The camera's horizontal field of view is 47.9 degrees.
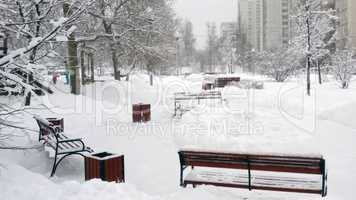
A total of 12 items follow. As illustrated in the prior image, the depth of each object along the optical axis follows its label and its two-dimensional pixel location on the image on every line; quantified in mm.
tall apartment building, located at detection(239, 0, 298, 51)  112812
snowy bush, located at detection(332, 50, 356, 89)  28109
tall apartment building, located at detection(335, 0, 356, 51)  68612
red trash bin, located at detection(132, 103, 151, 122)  15356
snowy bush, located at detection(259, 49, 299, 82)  40594
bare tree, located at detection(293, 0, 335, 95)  27000
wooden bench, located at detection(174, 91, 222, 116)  22034
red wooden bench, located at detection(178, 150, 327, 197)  6176
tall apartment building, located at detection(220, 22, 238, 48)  89688
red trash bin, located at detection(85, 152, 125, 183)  6746
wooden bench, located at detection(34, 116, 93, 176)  7785
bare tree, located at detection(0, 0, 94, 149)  4879
